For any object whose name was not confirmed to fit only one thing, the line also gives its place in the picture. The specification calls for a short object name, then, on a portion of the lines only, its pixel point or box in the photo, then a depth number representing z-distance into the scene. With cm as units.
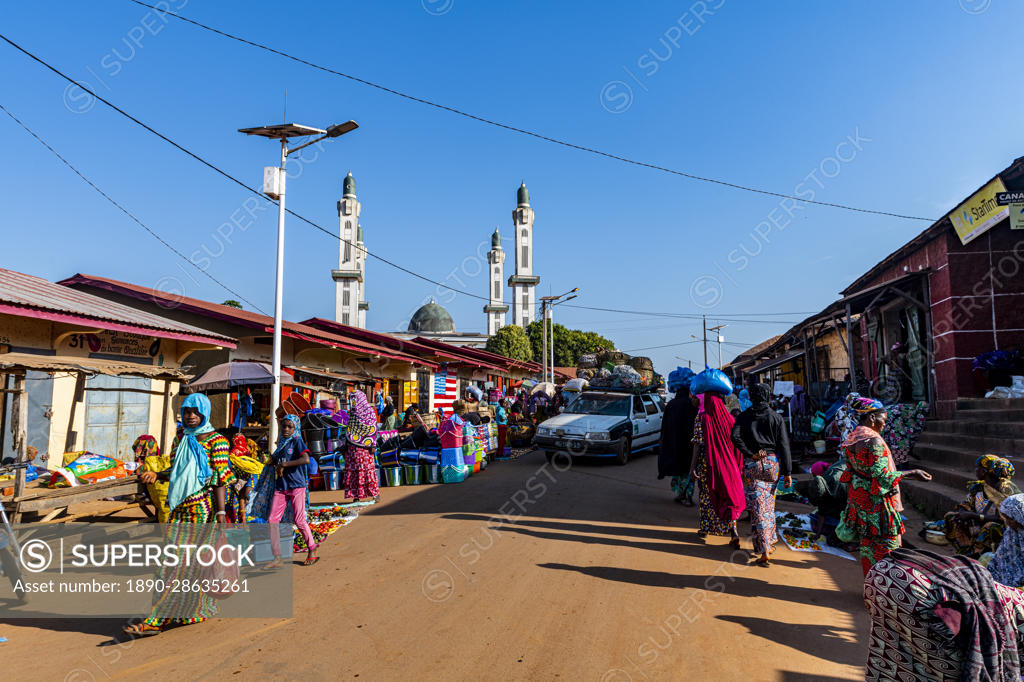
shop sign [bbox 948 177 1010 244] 979
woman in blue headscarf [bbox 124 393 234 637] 422
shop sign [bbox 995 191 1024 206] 966
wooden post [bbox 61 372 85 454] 855
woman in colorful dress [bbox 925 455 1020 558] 441
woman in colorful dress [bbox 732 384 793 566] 564
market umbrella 940
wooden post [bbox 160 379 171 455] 905
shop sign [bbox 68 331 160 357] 943
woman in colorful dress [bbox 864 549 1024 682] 238
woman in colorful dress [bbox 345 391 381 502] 945
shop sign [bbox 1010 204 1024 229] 972
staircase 736
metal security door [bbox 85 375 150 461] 1016
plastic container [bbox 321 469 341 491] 1053
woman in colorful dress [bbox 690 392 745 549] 630
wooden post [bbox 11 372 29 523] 594
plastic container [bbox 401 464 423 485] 1095
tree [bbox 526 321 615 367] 6266
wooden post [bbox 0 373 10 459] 839
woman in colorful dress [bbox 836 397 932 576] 445
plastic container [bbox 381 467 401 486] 1092
